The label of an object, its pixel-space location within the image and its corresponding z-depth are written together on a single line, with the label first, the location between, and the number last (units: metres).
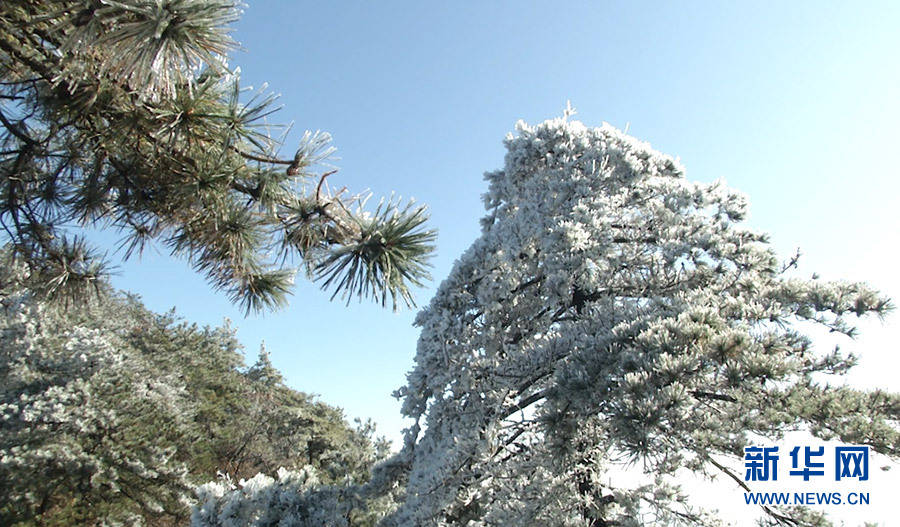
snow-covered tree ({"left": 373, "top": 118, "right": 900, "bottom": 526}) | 3.48
